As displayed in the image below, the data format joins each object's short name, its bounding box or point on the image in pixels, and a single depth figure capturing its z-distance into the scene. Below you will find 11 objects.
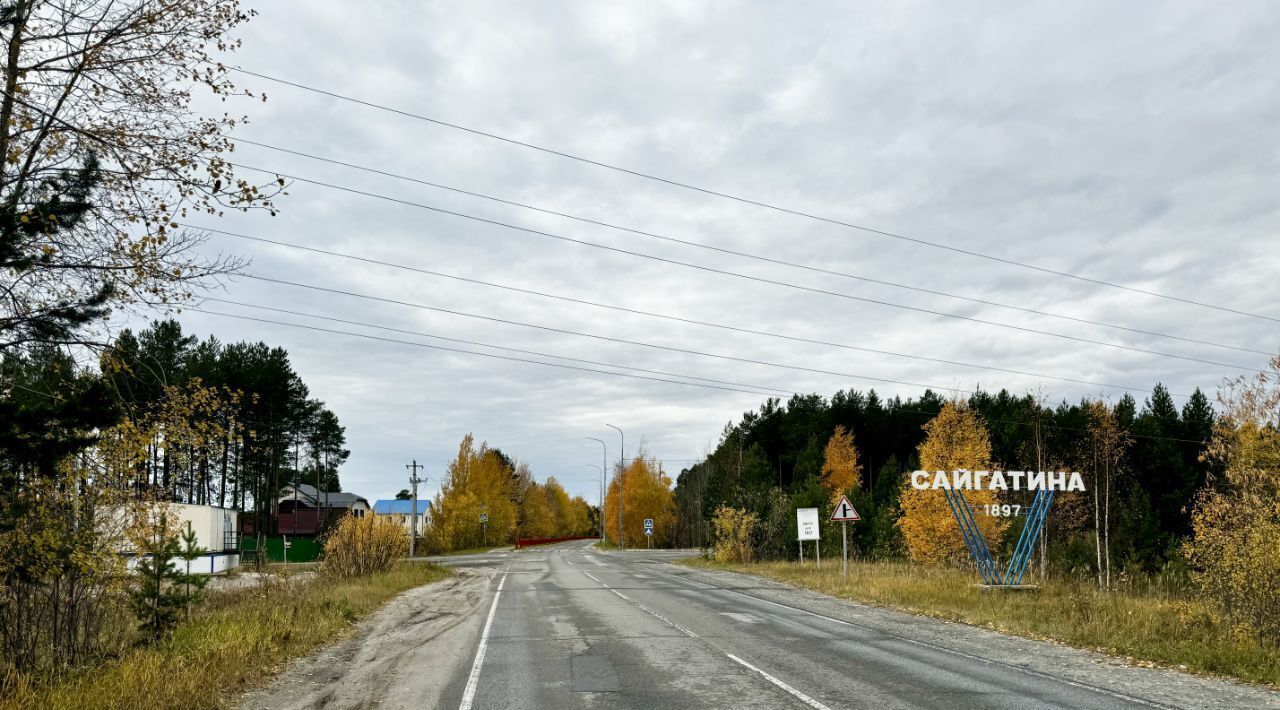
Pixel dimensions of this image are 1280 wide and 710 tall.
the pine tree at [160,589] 11.38
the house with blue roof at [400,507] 129.38
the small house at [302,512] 85.56
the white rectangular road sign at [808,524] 34.75
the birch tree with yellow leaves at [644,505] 89.38
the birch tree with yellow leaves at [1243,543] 13.16
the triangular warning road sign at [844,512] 26.22
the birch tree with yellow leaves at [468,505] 71.81
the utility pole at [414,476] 66.00
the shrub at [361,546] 27.61
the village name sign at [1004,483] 22.47
